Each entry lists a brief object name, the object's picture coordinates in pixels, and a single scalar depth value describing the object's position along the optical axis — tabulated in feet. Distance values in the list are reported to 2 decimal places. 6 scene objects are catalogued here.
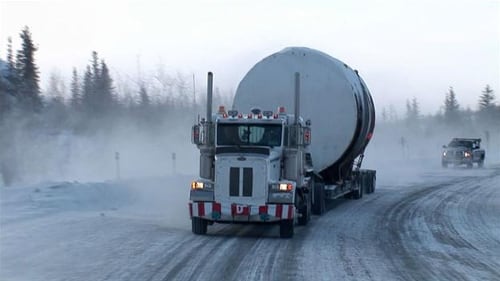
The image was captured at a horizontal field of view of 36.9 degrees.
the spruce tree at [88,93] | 232.57
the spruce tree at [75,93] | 243.44
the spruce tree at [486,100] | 450.30
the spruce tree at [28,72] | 157.58
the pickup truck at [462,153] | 173.78
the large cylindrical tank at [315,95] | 66.80
